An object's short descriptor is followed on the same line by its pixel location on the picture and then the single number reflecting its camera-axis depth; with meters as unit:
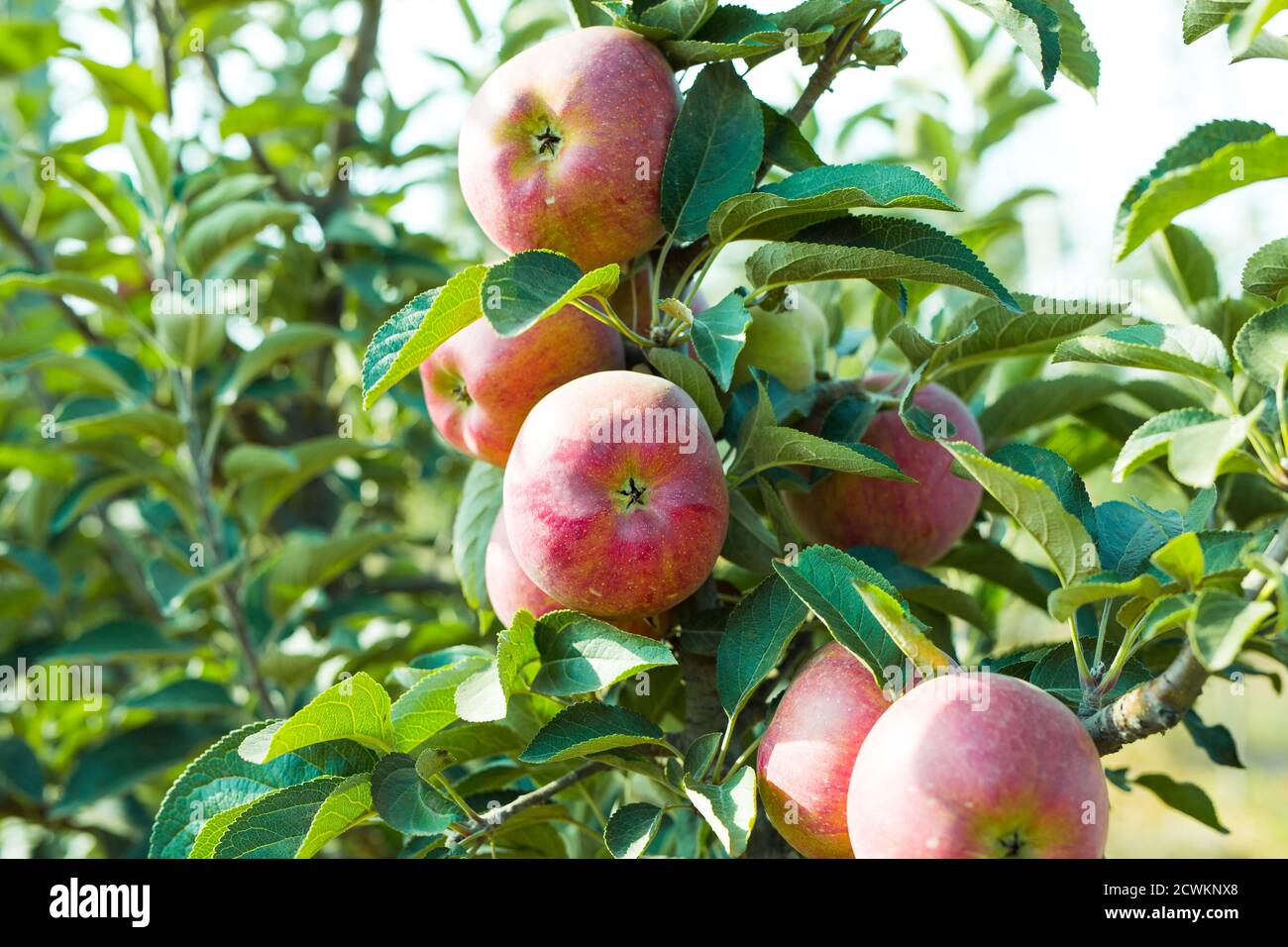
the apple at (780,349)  1.06
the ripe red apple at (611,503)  0.86
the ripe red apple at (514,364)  0.98
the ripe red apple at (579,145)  0.93
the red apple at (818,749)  0.78
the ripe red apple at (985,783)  0.67
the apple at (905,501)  1.07
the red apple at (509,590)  0.98
